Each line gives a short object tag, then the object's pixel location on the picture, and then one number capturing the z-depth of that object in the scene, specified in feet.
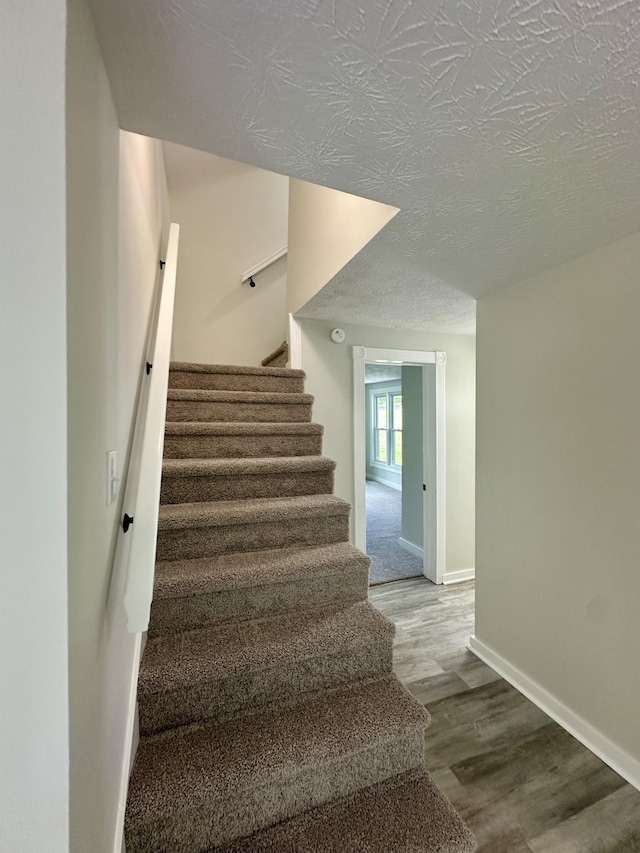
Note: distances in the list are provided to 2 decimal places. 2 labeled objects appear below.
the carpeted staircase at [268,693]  3.08
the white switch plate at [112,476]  2.75
